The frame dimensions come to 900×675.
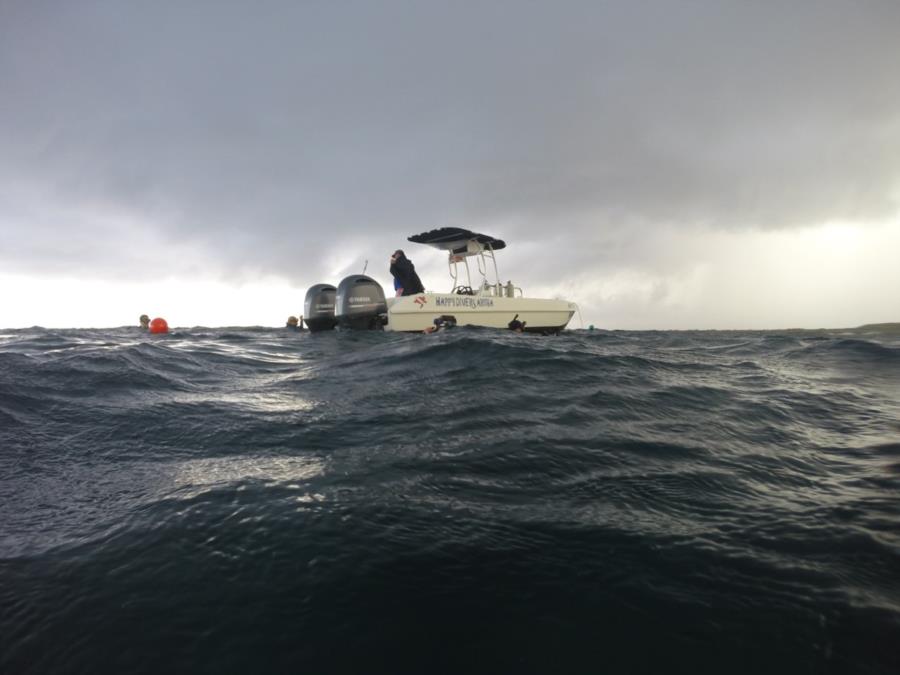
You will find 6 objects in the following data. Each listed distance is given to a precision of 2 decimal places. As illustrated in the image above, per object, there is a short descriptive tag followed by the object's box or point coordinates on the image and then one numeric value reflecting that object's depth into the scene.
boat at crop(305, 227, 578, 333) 13.74
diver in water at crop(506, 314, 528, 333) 16.39
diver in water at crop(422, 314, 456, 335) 13.91
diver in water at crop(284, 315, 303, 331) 20.73
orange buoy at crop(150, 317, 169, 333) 19.20
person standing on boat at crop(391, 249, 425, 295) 15.26
